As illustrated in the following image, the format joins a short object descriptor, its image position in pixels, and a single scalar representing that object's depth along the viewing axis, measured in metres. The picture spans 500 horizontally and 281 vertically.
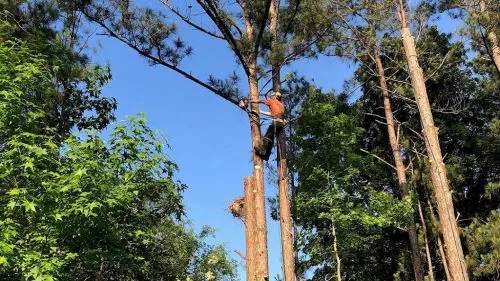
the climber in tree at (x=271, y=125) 7.98
